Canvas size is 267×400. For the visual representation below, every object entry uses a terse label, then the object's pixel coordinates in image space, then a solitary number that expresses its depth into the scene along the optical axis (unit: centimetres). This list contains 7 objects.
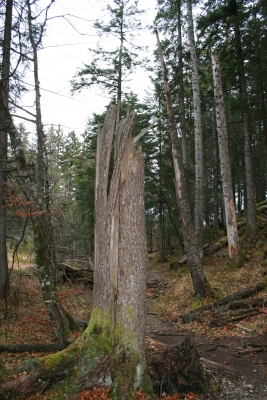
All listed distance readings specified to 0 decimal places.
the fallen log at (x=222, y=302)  890
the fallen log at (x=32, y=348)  576
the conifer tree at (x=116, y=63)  1659
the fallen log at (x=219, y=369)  525
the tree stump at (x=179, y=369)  471
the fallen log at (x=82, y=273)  1202
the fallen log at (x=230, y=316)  805
